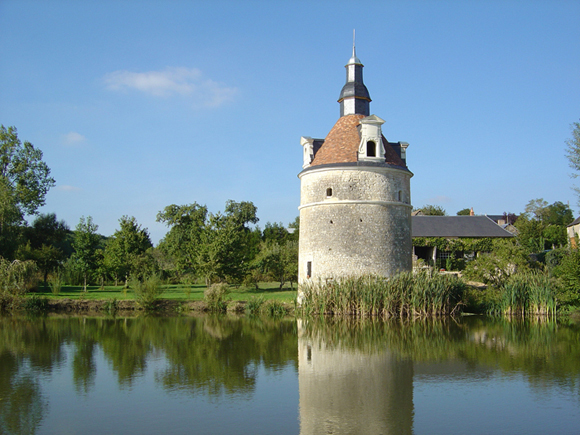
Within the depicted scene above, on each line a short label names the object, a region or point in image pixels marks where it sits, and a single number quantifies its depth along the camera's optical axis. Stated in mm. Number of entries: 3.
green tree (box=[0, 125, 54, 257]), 30688
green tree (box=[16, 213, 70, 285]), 28098
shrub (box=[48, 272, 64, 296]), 23469
